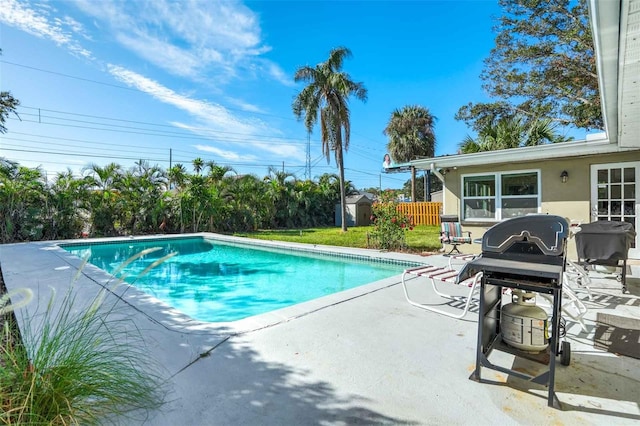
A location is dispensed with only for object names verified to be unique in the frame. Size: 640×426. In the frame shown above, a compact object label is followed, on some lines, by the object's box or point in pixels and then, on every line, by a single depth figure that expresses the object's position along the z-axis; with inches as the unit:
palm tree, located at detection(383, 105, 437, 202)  1012.5
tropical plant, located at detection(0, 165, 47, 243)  555.5
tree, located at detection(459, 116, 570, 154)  567.5
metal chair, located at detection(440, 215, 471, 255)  364.5
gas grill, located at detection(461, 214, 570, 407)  92.6
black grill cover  200.2
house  219.1
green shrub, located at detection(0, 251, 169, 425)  68.0
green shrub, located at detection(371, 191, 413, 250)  431.2
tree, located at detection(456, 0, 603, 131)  513.3
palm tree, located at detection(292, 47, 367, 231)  685.3
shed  1013.2
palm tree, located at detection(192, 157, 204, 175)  811.4
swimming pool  274.7
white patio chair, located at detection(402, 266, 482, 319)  173.9
